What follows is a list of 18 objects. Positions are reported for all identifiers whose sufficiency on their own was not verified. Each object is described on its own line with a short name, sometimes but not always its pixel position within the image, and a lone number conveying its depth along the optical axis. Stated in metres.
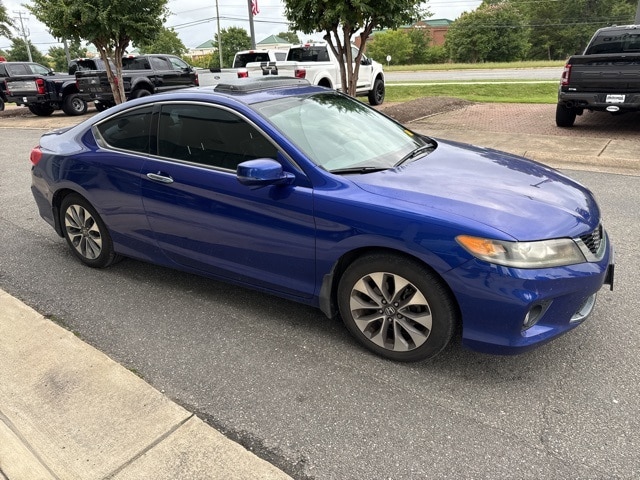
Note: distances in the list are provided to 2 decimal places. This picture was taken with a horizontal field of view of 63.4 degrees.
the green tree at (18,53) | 77.19
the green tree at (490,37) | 70.50
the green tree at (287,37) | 117.00
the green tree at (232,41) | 79.32
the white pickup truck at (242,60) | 13.27
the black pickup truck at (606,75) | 8.77
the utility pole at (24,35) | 53.34
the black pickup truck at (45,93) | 17.72
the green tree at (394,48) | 79.38
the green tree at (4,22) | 36.84
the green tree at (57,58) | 85.81
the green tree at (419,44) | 82.19
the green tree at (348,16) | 10.02
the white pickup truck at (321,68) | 13.55
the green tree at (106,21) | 14.01
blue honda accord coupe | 2.66
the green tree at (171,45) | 78.62
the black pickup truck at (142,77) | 17.11
